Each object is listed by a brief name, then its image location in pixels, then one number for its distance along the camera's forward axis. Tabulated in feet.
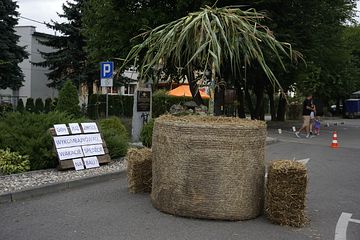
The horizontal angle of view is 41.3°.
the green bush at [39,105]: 102.76
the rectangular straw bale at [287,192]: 19.67
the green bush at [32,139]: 30.94
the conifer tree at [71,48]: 109.29
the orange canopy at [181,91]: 99.66
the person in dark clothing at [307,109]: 65.82
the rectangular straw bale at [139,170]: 25.07
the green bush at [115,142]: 36.06
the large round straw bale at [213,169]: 19.94
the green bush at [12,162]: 29.35
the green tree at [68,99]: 61.57
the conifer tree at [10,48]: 95.71
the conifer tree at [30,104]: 101.70
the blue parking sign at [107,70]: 51.13
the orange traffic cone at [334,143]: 54.38
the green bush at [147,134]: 42.60
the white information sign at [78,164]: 31.12
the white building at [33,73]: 143.54
